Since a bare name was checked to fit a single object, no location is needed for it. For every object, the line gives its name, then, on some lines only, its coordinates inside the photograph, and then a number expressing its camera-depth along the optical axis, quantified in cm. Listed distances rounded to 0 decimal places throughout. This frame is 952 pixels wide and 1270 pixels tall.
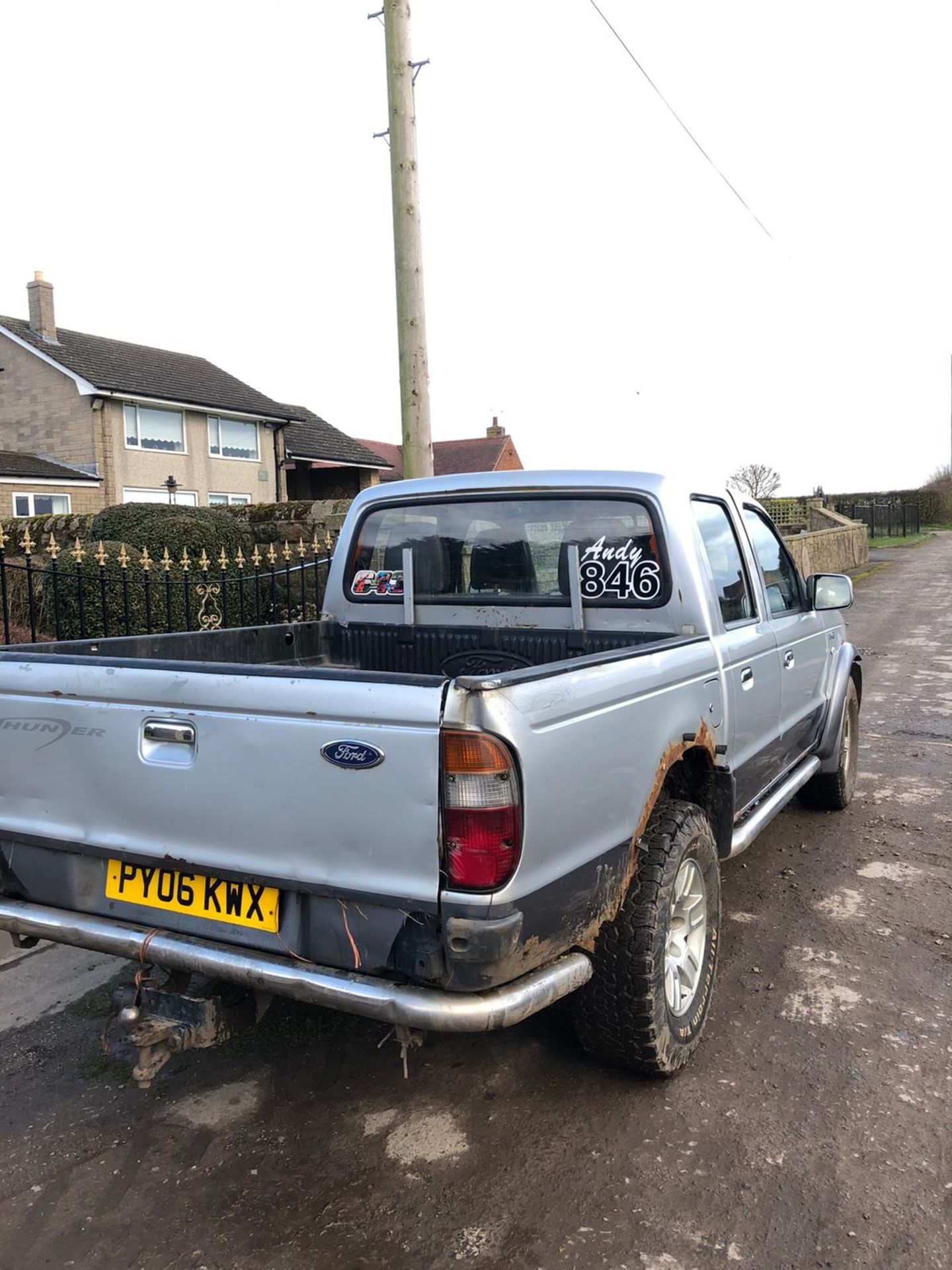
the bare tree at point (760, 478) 5162
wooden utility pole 725
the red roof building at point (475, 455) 4903
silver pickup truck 224
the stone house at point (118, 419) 2834
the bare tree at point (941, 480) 5878
